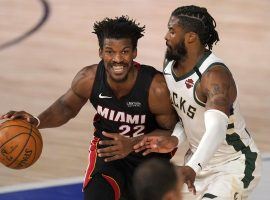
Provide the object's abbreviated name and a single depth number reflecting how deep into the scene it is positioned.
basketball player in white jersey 9.27
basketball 9.64
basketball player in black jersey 9.52
